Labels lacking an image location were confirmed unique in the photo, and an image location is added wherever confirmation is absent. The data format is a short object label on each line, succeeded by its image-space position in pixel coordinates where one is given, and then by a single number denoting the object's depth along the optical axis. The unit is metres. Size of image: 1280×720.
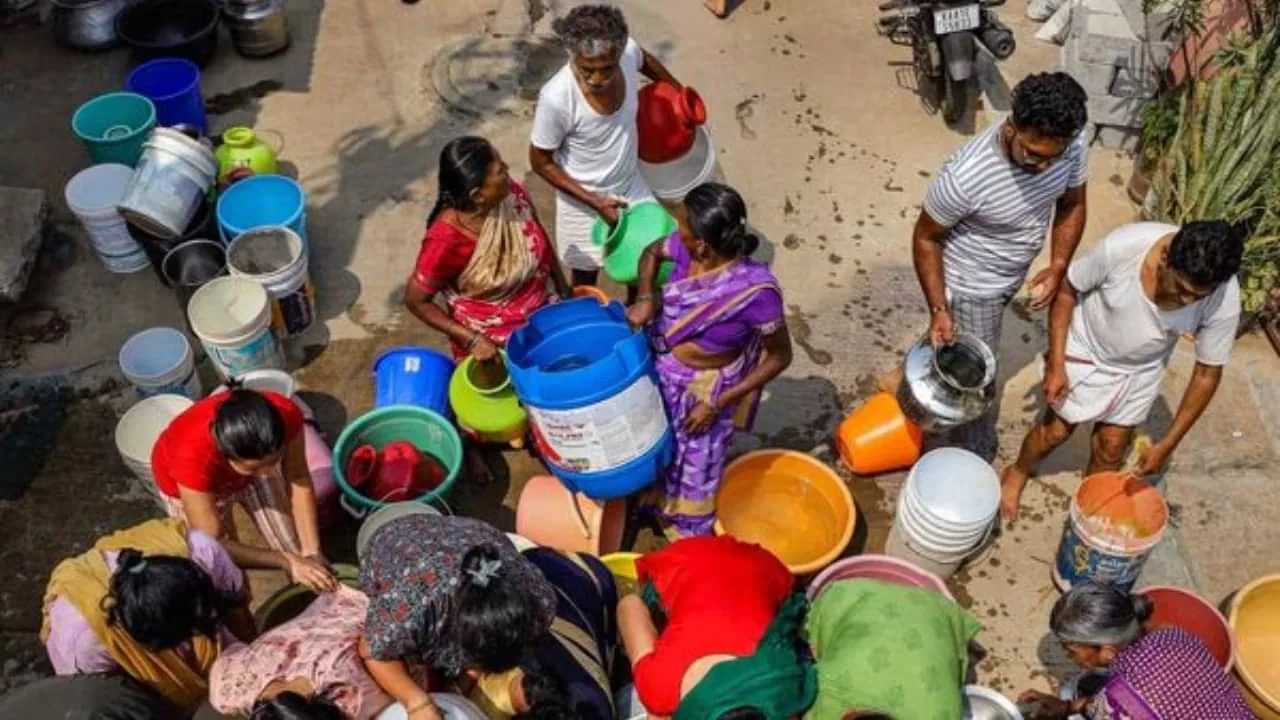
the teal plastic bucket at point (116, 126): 5.57
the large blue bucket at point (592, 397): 3.55
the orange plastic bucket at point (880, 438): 4.72
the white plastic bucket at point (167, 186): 5.05
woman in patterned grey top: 2.80
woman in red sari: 3.94
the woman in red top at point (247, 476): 3.34
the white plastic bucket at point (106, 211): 5.22
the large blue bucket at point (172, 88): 5.85
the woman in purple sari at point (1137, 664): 3.13
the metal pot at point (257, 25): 6.56
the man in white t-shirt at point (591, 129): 4.18
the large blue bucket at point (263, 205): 5.18
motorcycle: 6.36
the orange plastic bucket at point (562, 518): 4.11
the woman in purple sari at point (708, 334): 3.58
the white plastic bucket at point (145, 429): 4.39
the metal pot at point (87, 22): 6.62
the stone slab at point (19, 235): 5.26
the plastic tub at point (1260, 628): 4.11
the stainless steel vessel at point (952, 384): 4.36
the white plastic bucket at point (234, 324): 4.64
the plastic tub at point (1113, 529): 4.07
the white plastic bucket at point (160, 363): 4.65
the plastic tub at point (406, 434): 4.32
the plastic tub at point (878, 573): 3.94
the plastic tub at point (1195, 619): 3.93
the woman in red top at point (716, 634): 2.76
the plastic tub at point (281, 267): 4.94
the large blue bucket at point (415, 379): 4.61
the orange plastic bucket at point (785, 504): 4.39
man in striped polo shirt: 3.76
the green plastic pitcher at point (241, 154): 5.58
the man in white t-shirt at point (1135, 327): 3.60
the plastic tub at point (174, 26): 6.48
